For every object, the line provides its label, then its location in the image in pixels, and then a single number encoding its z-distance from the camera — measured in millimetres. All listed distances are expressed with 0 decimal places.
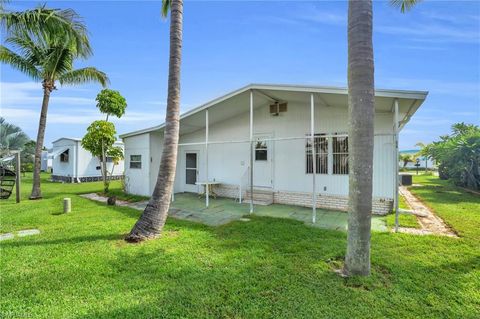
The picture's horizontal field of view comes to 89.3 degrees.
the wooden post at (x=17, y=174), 10555
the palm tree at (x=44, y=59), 10711
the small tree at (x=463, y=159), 13498
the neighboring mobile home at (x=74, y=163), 19406
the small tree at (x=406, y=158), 35756
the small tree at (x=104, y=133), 13391
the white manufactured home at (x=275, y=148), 8195
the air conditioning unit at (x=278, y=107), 10148
